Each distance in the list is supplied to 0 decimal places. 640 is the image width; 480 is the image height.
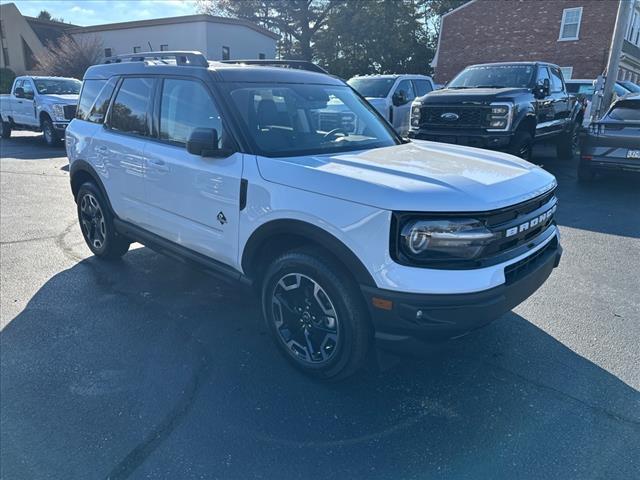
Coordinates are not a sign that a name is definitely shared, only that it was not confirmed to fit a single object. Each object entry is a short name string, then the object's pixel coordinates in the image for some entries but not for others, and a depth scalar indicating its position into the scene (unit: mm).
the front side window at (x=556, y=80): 9914
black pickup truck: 7922
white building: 27188
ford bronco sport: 2564
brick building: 24859
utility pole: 11188
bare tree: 28109
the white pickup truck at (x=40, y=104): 14031
